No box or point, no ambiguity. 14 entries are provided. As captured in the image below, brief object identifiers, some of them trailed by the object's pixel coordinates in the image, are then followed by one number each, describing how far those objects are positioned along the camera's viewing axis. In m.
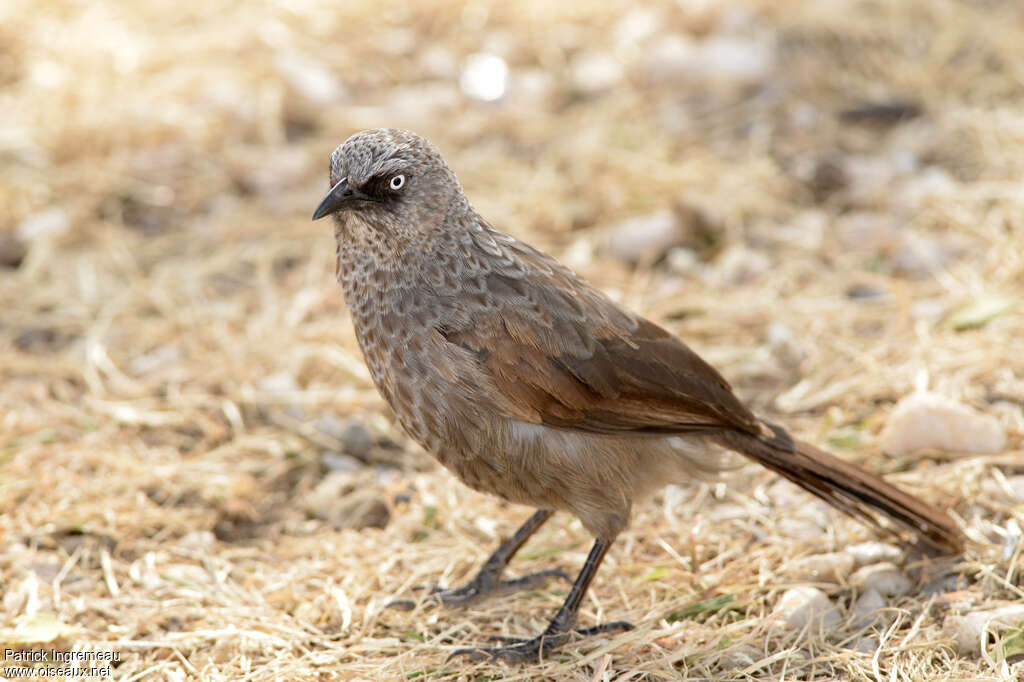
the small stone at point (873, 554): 7.66
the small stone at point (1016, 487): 7.76
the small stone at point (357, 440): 9.12
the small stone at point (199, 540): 8.09
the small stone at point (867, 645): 6.78
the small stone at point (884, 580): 7.37
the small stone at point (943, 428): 8.20
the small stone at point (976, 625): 6.57
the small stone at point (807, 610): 7.04
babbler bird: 6.92
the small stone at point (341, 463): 9.00
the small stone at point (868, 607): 7.06
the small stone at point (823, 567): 7.49
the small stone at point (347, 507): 8.45
